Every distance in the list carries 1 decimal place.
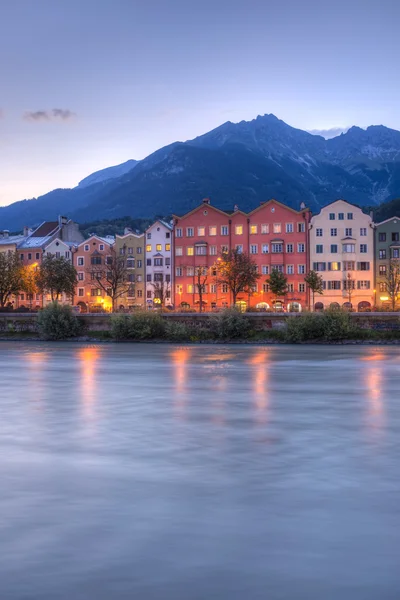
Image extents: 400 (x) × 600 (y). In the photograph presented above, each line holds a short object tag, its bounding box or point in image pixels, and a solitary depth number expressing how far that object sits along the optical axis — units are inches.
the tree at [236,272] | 3228.3
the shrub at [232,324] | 2255.2
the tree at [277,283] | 3312.0
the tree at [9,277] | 3348.9
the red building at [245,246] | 3521.2
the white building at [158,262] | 3811.5
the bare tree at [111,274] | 3558.1
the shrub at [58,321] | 2490.2
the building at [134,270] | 3907.5
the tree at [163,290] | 3737.7
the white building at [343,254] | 3422.7
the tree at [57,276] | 3491.6
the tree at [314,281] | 3248.0
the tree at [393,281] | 3159.5
